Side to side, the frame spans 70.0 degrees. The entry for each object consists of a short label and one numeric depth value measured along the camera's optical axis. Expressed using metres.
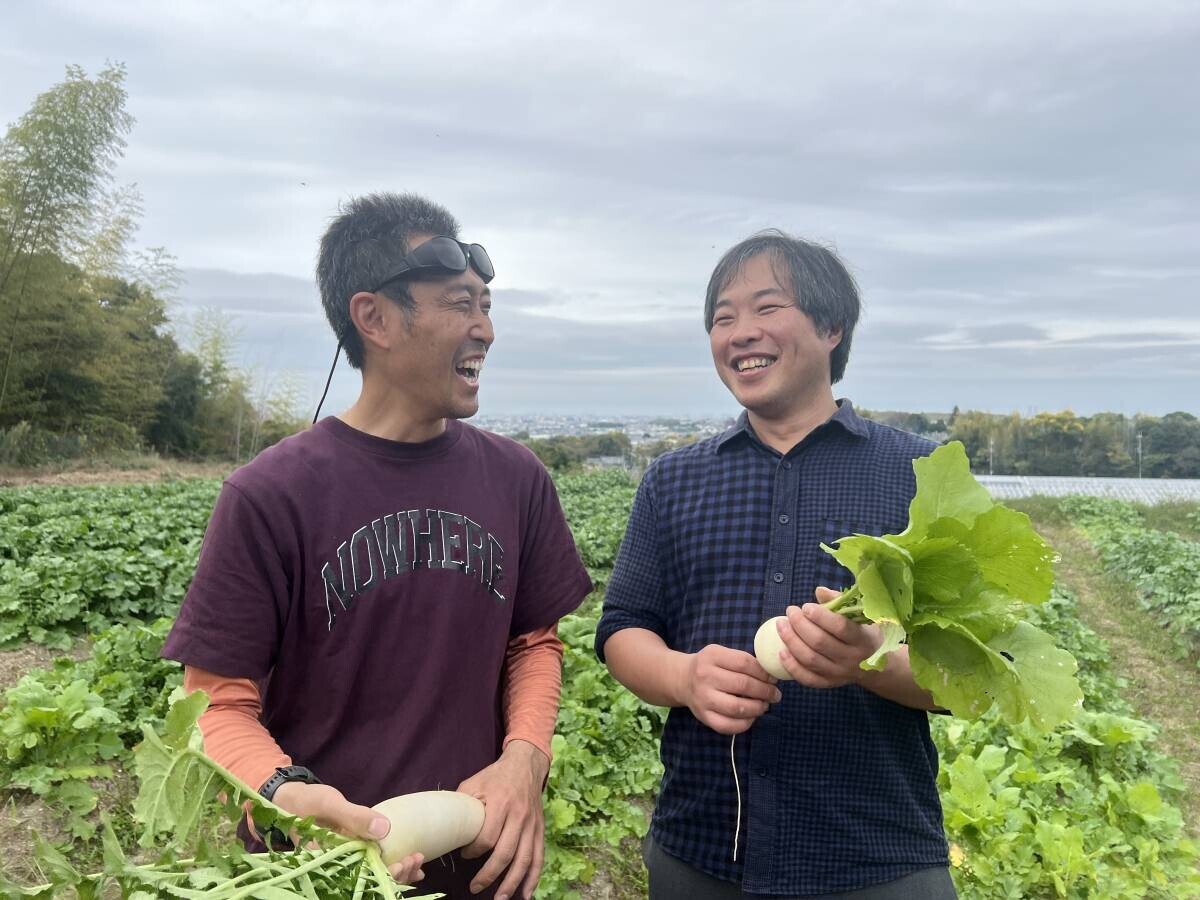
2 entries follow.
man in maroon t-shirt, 1.64
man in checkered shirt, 1.73
